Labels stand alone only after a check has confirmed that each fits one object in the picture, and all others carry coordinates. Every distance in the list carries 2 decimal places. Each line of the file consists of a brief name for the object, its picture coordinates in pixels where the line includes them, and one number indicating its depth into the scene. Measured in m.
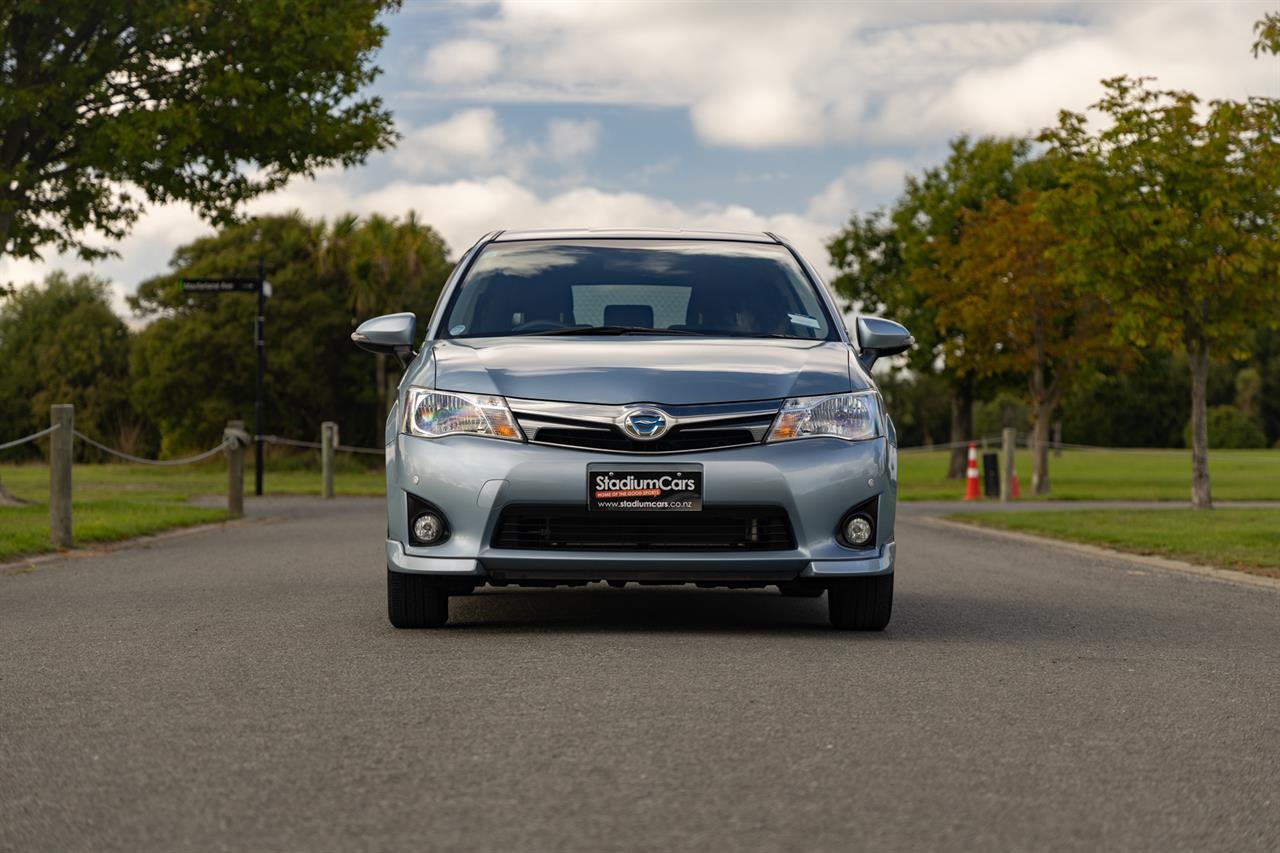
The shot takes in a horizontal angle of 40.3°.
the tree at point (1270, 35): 15.71
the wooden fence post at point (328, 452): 28.30
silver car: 7.05
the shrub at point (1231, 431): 90.94
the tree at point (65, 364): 73.81
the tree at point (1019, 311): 40.19
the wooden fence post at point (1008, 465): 28.66
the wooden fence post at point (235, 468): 20.52
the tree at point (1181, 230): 24.25
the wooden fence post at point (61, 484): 13.56
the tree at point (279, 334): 59.75
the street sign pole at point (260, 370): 26.17
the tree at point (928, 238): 46.72
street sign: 23.45
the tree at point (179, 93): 21.42
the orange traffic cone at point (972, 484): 30.99
